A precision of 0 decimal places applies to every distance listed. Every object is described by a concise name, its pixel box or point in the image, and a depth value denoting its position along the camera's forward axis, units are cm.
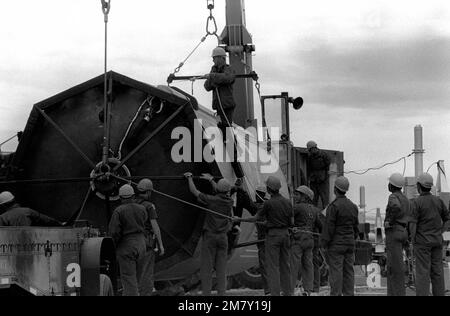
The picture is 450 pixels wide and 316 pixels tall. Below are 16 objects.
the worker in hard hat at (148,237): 1500
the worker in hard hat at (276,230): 1619
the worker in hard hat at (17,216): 1424
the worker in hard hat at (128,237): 1443
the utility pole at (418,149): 3088
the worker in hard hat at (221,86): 1717
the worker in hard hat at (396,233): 1564
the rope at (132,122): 1591
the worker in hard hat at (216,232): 1555
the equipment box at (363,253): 2083
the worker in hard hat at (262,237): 1795
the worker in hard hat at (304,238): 1805
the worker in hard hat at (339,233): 1536
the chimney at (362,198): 3628
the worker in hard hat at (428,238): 1527
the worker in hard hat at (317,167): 2209
